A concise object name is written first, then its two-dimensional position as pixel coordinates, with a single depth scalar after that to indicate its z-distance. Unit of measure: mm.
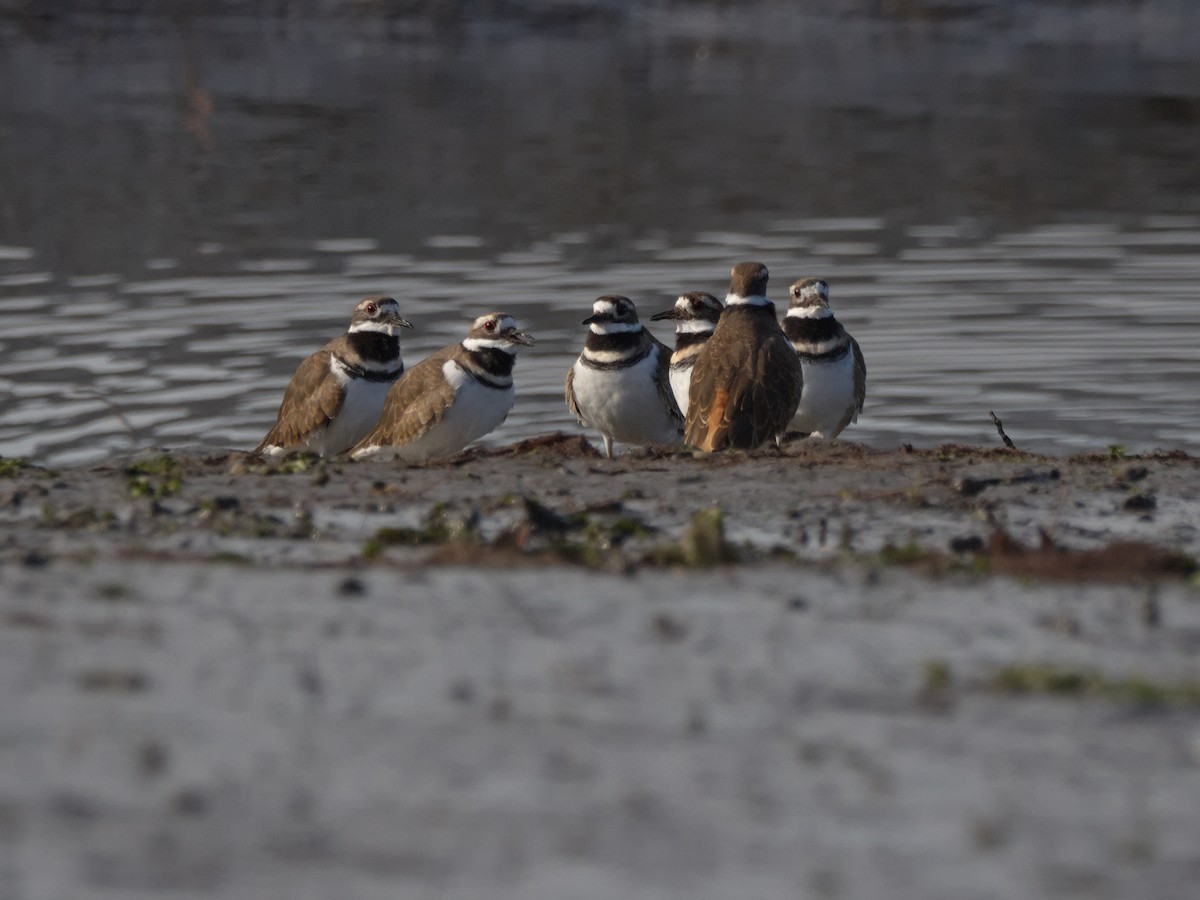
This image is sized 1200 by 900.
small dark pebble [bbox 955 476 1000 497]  16203
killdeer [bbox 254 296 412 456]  22141
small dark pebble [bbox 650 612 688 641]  10984
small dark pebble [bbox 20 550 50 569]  12555
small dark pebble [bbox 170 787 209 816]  8227
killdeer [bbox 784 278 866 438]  22547
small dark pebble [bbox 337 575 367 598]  11805
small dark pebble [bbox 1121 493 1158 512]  16156
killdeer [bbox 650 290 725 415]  23594
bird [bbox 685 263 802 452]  20703
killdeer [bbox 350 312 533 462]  20781
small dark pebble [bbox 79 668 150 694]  9805
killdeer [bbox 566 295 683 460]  21422
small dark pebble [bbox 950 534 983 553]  13758
